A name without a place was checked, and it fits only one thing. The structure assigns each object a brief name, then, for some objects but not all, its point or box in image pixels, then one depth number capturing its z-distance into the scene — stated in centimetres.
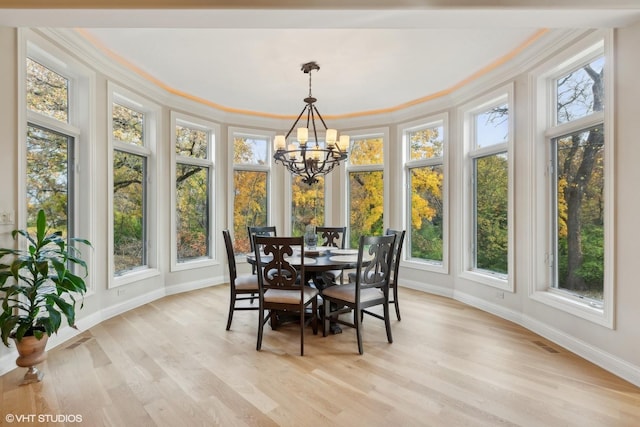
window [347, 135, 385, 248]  518
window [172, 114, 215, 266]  461
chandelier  320
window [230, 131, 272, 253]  522
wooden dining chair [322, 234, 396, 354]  273
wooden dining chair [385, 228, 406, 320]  320
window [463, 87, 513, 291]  355
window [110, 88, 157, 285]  372
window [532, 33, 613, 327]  249
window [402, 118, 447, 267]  454
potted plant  214
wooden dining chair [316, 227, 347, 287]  450
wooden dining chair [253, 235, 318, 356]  264
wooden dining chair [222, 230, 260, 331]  309
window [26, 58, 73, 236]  276
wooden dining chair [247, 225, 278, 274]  420
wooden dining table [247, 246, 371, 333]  286
